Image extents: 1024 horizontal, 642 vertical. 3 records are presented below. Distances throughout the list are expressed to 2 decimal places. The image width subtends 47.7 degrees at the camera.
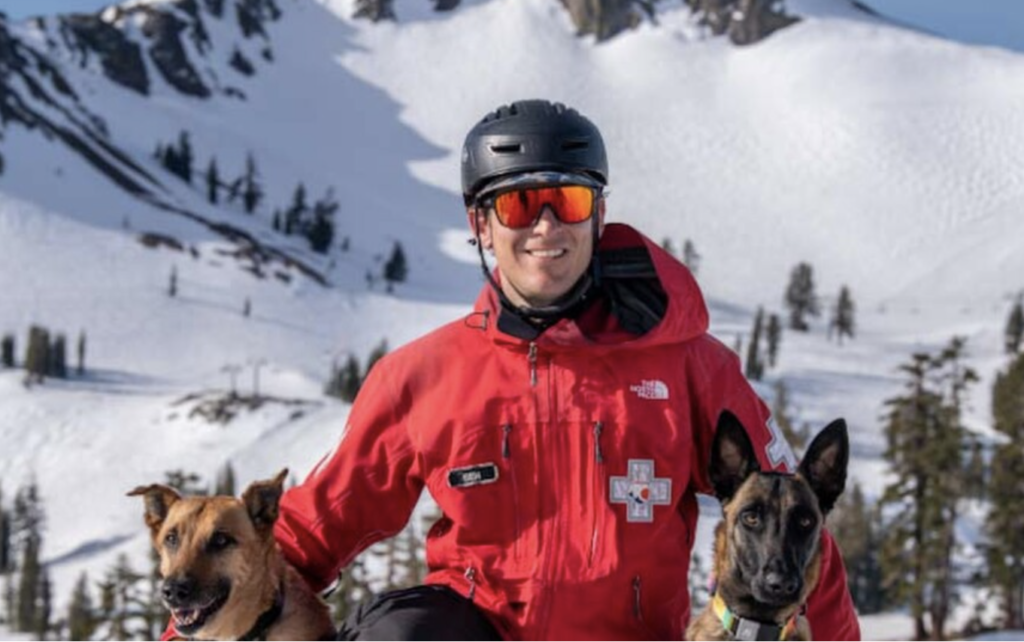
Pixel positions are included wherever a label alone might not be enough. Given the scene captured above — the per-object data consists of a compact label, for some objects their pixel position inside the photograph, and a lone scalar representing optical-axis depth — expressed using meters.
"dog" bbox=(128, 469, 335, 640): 5.11
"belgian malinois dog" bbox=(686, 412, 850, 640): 4.77
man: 5.48
